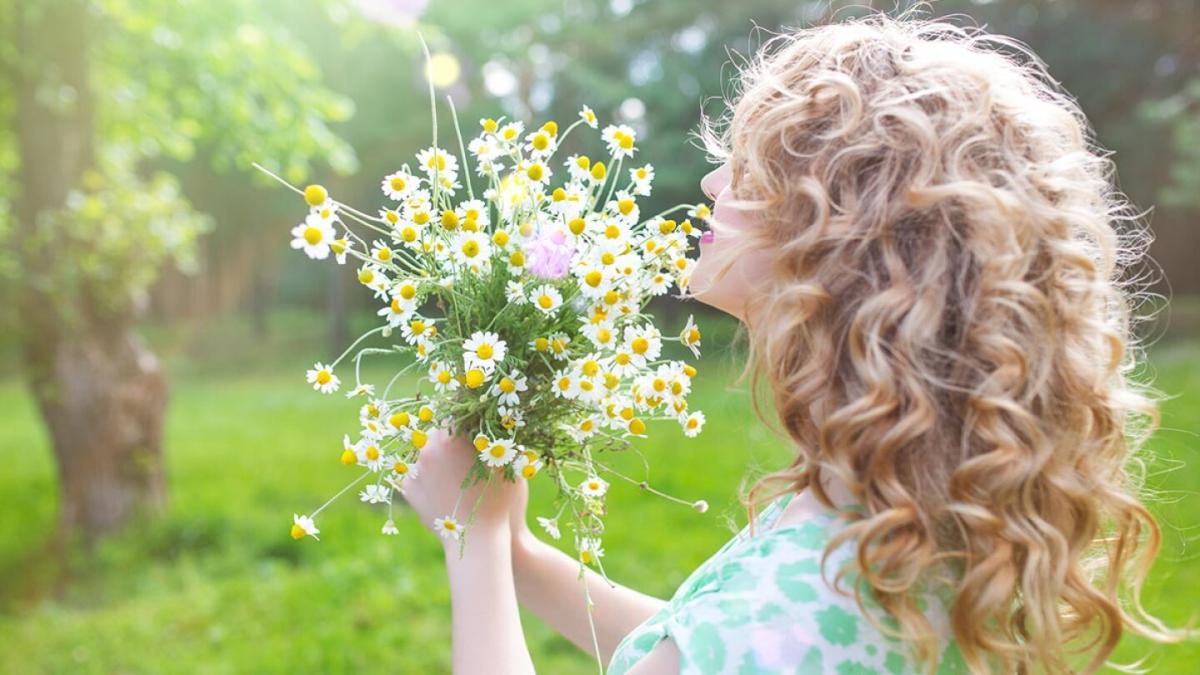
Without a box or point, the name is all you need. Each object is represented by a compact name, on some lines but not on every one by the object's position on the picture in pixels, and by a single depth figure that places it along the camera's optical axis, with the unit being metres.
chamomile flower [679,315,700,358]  1.44
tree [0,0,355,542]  5.54
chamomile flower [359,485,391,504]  1.38
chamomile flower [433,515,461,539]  1.41
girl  1.17
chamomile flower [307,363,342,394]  1.39
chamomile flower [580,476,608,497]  1.47
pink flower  1.38
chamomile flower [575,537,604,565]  1.49
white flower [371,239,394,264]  1.39
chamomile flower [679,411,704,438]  1.50
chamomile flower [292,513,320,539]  1.37
